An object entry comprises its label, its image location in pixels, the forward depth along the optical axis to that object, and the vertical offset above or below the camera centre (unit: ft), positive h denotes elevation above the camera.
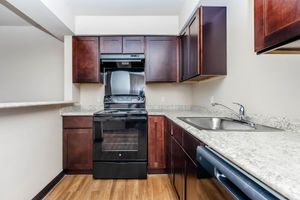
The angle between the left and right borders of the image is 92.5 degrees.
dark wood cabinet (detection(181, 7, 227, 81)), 5.07 +2.08
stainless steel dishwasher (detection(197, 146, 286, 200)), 1.40 -0.95
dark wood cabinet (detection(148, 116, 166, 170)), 6.76 -2.01
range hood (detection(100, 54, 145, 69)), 7.37 +2.08
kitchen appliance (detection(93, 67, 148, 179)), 6.43 -2.06
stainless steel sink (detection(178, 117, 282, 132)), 3.80 -0.73
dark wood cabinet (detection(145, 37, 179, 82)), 7.48 +2.06
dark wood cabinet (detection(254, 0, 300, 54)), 1.80 +1.07
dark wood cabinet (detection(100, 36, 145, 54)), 7.39 +2.86
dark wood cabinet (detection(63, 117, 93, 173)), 6.70 -2.03
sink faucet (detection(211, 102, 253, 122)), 4.26 -0.44
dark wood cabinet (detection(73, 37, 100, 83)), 7.40 +2.04
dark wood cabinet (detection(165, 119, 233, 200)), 2.36 -1.68
